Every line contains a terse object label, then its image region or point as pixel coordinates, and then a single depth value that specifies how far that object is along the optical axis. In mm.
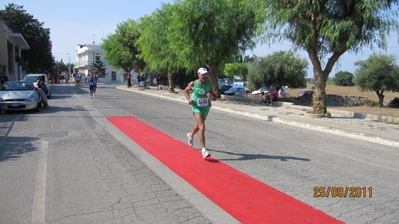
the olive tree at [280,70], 35469
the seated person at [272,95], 20906
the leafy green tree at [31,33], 49625
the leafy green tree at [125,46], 41750
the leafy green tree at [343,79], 85062
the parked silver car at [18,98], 14305
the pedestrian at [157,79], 49594
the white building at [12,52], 35381
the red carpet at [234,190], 4508
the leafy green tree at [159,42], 26406
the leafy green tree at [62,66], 137812
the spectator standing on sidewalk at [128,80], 44844
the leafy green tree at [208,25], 21328
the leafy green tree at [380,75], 31359
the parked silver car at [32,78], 23486
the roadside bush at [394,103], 31047
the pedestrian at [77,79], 46628
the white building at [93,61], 84781
